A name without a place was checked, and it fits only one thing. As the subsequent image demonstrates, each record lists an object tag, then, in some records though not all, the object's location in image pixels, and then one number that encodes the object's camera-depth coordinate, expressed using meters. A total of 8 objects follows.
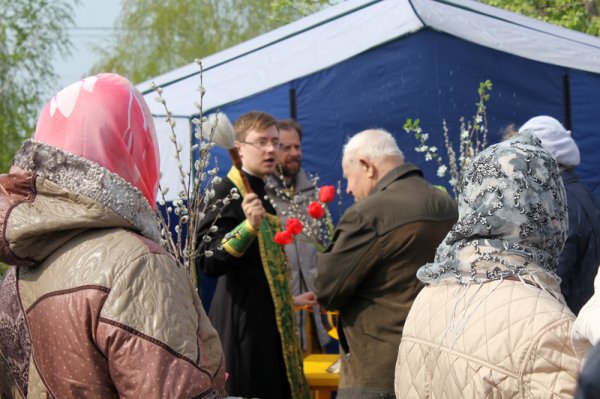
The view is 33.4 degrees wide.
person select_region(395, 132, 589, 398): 2.19
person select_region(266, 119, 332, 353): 5.69
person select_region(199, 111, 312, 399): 4.41
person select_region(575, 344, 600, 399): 1.00
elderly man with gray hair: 3.90
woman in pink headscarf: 1.72
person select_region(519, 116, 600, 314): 4.41
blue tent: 6.33
